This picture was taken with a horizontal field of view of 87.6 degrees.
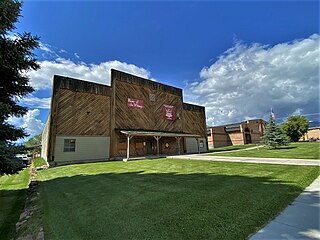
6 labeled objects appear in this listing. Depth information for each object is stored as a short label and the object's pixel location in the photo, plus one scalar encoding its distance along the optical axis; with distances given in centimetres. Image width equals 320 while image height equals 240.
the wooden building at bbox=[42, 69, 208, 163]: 1533
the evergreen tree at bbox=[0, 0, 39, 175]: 433
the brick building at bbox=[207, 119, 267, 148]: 3500
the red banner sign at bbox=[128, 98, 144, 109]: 1959
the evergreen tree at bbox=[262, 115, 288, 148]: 1955
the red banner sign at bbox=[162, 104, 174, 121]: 2297
